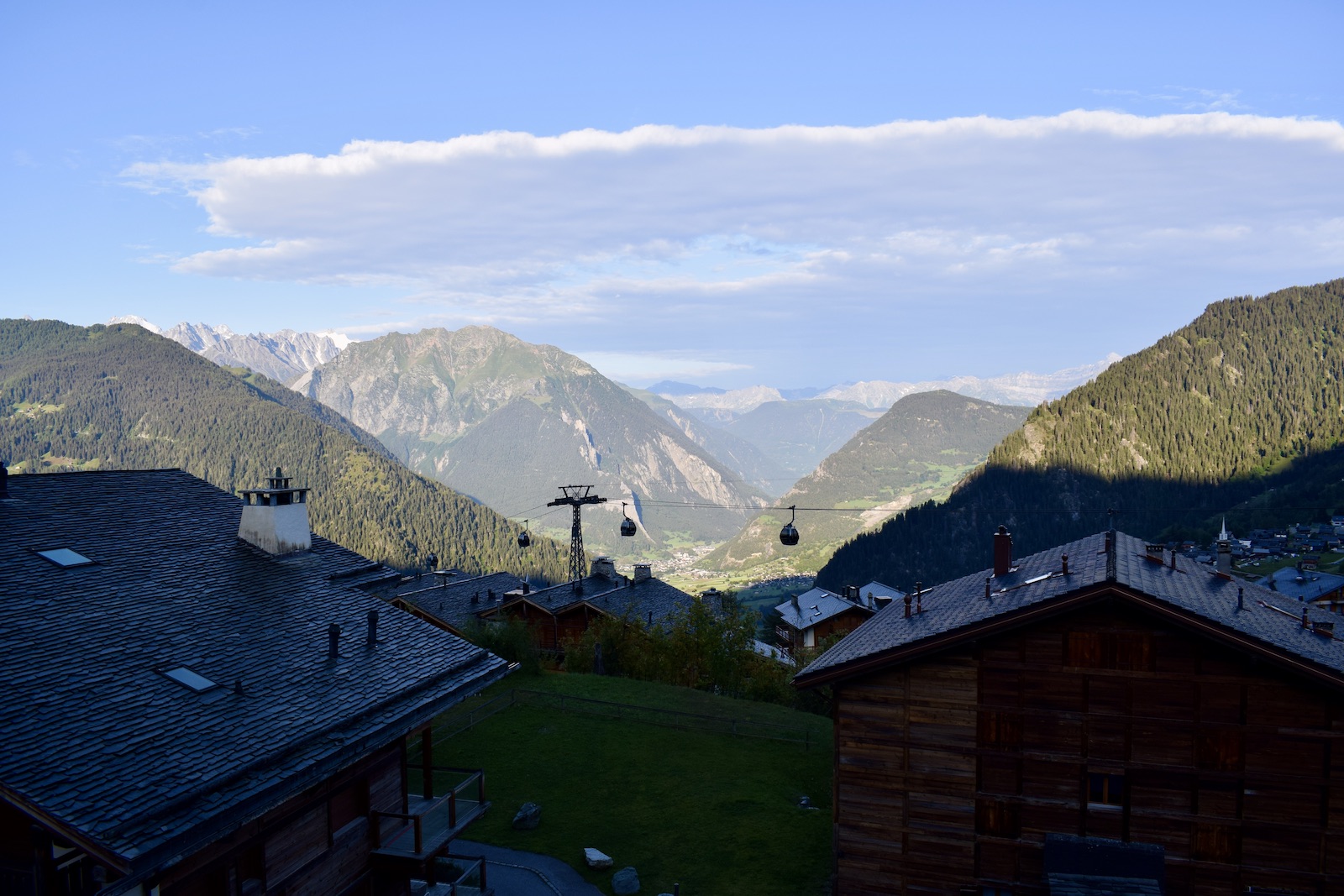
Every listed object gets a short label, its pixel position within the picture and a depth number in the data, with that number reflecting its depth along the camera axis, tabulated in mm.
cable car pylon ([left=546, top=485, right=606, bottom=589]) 68875
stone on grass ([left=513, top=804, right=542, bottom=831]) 32500
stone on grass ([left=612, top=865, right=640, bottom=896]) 27484
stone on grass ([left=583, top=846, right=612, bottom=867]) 29125
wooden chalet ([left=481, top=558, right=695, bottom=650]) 65938
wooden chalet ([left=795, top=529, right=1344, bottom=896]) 22734
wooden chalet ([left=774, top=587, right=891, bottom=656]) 80375
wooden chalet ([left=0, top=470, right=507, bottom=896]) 12586
